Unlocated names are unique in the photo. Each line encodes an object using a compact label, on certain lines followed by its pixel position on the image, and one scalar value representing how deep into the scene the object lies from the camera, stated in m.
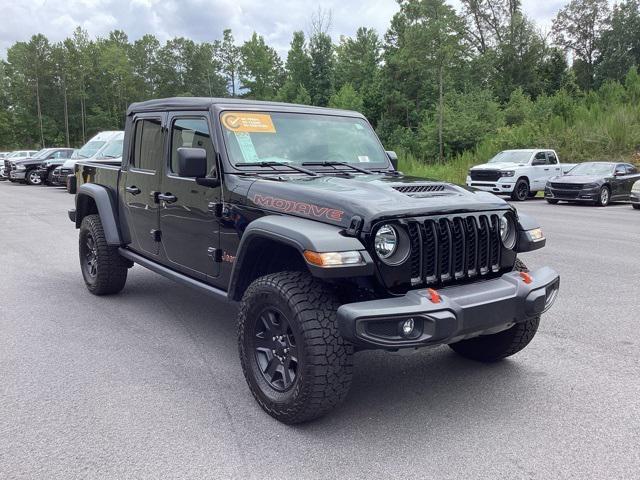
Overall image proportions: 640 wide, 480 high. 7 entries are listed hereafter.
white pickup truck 20.47
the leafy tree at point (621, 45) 53.53
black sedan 18.69
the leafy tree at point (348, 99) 46.88
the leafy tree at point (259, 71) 79.06
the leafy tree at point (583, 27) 61.59
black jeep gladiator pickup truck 3.11
